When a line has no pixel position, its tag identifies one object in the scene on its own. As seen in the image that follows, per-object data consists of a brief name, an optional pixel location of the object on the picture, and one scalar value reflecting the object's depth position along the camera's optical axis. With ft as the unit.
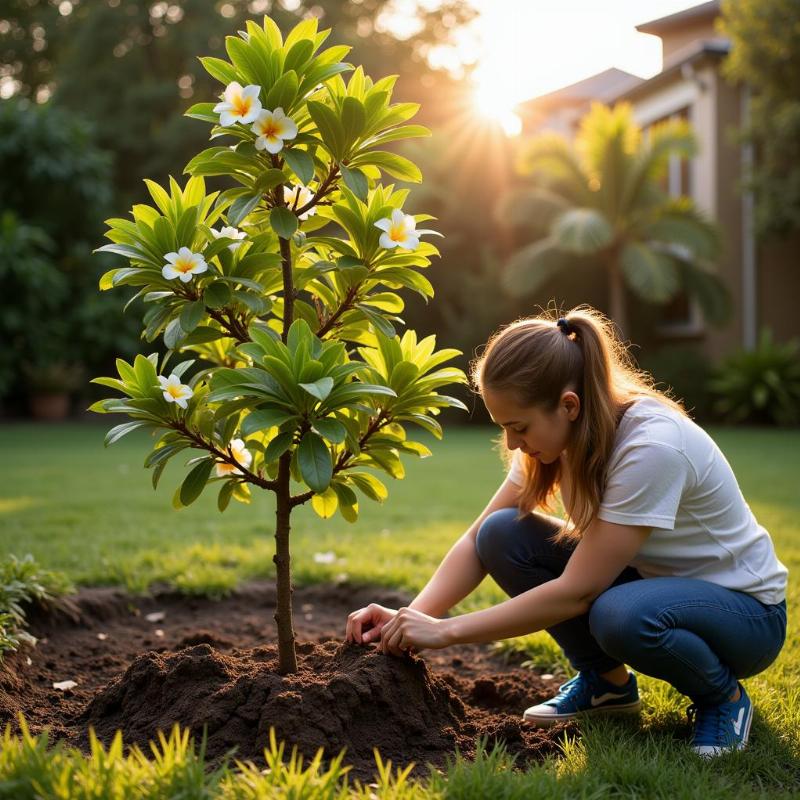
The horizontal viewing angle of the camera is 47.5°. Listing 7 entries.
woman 8.52
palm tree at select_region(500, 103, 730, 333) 54.65
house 59.16
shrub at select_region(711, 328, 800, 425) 53.62
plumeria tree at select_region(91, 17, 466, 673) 8.05
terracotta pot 60.29
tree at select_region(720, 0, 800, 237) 50.78
